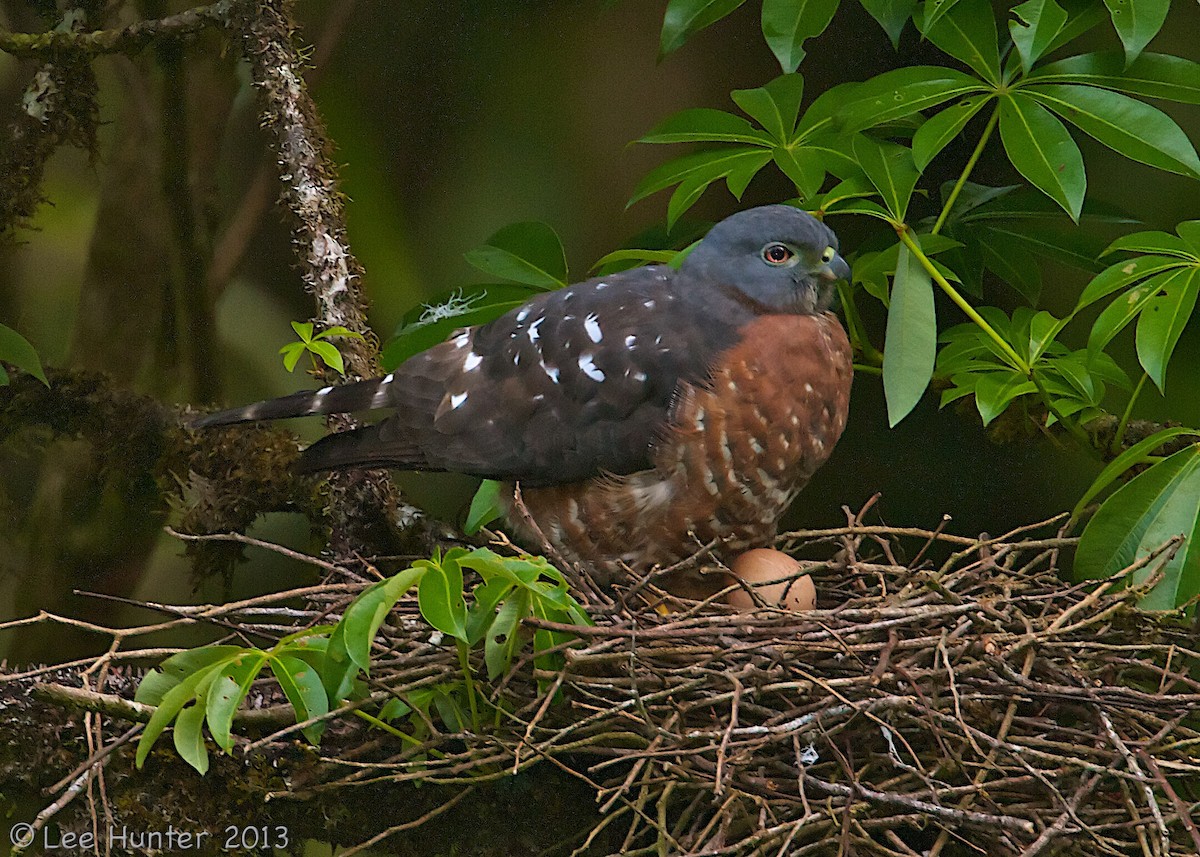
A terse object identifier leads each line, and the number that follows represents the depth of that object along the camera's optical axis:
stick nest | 7.80
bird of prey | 7.90
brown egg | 7.90
